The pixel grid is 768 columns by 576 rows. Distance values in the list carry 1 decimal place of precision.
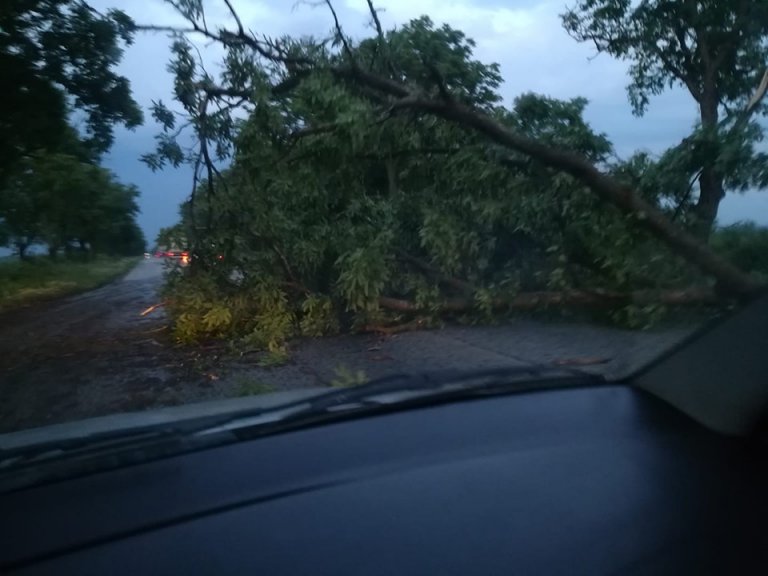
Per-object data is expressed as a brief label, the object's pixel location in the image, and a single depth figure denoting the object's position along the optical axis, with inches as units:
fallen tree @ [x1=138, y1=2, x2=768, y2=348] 324.8
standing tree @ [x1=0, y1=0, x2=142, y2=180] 482.3
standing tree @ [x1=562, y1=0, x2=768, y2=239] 324.5
